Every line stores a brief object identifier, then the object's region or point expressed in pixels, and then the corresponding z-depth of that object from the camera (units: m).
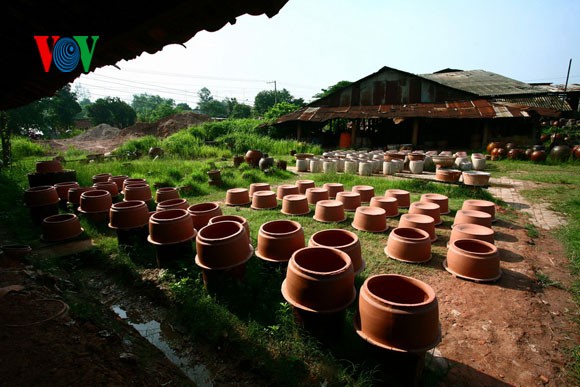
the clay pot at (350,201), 6.52
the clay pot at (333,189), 7.40
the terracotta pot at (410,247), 4.20
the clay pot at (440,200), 6.09
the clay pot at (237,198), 7.32
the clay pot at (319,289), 2.62
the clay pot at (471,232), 4.27
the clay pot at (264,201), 6.82
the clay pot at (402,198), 6.64
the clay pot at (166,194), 6.36
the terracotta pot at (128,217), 4.77
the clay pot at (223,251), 3.41
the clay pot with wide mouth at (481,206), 5.49
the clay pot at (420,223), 4.76
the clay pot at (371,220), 5.32
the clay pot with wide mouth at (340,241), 3.39
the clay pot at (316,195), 6.88
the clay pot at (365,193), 7.14
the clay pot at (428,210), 5.43
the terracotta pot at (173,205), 5.19
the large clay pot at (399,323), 2.24
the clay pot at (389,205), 6.12
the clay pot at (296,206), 6.32
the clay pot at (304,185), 7.62
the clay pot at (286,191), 7.34
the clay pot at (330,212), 5.83
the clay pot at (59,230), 5.09
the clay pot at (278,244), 3.64
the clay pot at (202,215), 4.85
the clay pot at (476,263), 3.75
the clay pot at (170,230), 4.09
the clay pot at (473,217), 4.94
